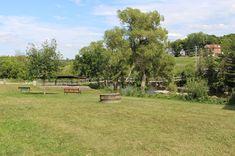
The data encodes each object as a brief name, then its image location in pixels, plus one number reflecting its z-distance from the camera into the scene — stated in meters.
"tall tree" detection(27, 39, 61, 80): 23.89
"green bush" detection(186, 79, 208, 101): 19.51
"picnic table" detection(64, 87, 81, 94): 25.42
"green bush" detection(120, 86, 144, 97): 23.71
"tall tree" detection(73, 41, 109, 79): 41.80
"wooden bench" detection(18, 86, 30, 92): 27.04
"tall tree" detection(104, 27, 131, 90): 35.16
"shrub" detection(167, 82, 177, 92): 39.68
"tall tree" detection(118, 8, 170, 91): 34.51
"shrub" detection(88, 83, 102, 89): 37.35
